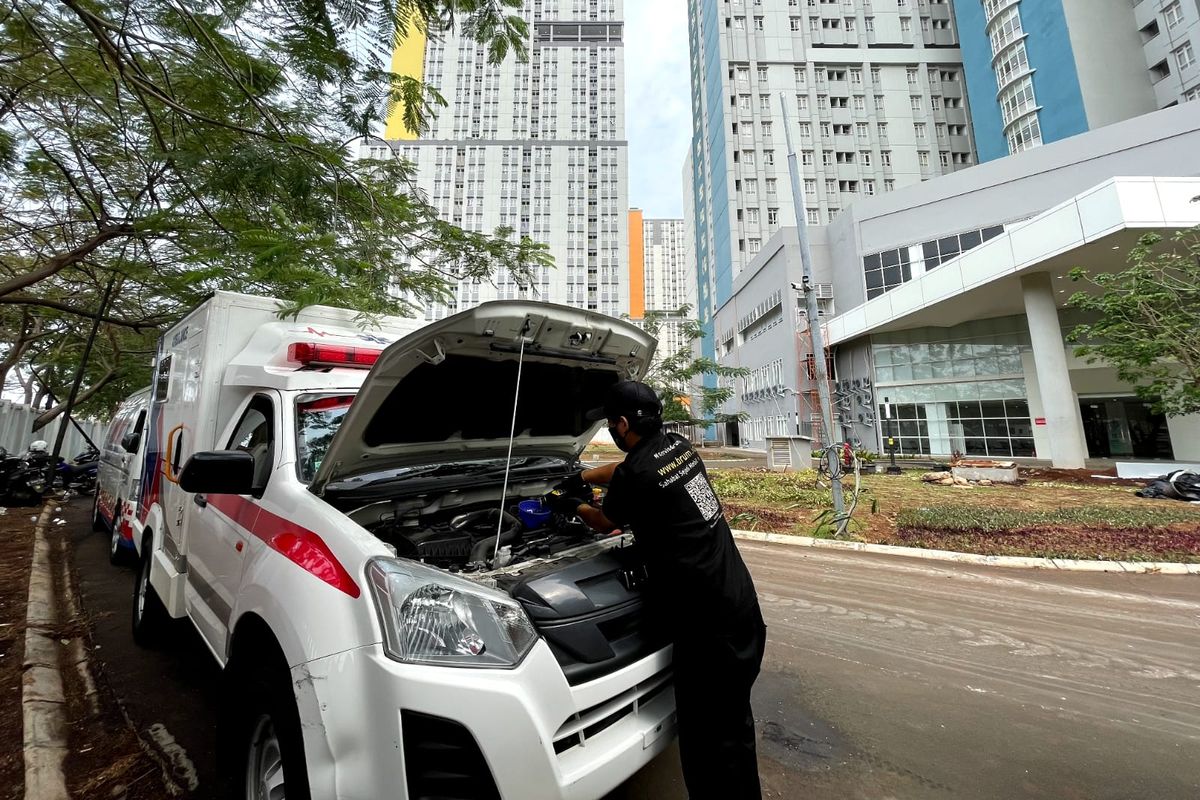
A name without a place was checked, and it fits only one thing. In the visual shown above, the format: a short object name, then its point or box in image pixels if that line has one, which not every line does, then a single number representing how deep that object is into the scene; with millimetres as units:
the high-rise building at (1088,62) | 28141
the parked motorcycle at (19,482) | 9125
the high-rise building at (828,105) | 39219
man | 1631
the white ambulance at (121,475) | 5023
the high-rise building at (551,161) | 55500
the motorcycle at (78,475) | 11891
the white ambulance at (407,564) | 1260
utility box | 16531
